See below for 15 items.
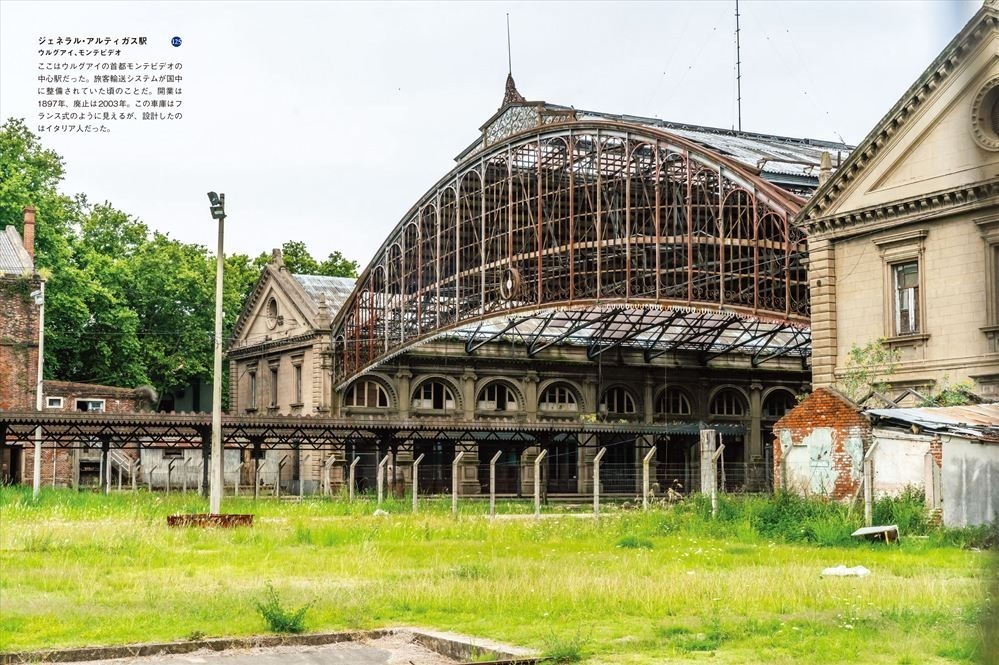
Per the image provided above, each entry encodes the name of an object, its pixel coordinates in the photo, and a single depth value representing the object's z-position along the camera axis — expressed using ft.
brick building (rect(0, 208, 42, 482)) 166.50
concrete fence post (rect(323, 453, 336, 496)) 144.25
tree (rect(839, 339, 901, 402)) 109.50
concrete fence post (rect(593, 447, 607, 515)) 104.47
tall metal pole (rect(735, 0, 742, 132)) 163.63
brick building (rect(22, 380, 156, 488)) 178.91
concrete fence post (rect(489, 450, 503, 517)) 115.75
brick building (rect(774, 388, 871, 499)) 91.81
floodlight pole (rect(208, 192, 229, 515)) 93.40
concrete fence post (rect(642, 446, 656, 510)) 106.32
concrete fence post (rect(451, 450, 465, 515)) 114.73
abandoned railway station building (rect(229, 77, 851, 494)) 148.15
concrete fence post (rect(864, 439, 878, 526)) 78.79
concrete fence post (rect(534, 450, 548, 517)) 108.33
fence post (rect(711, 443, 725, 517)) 91.40
